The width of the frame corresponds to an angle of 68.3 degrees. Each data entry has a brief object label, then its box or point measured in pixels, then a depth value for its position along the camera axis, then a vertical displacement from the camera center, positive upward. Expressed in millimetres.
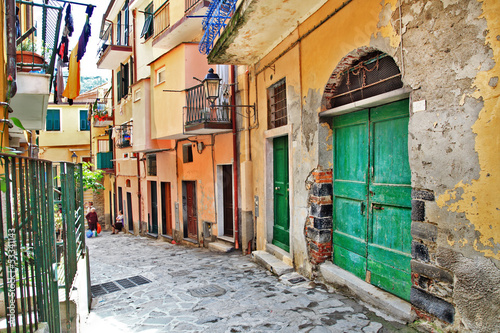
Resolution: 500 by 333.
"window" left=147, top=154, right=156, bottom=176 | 15094 +65
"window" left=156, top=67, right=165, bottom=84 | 12195 +3003
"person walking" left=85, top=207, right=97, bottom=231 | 17781 -2550
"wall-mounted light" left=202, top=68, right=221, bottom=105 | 8539 +1854
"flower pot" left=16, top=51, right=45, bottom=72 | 7433 +2244
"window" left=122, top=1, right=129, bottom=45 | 17422 +6783
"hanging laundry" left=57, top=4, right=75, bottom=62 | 7148 +2710
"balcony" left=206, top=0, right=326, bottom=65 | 5704 +2390
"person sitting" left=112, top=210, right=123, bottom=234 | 18766 -2985
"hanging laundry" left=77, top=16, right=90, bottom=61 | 7945 +2788
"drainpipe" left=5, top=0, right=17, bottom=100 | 5863 +2146
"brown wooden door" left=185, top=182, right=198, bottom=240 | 12344 -1599
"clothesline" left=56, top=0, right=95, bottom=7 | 6772 +3114
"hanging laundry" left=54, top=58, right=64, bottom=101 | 7961 +2047
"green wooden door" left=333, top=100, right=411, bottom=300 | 4277 -474
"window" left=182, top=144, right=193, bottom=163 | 12117 +386
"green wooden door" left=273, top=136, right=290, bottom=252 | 7223 -672
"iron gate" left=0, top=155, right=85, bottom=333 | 2006 -487
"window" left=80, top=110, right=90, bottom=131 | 25859 +3261
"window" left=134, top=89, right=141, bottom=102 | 14011 +2765
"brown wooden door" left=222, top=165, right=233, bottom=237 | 10336 -950
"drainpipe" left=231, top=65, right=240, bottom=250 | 9422 -195
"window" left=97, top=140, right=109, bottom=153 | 22266 +1268
